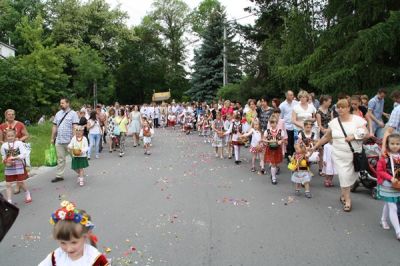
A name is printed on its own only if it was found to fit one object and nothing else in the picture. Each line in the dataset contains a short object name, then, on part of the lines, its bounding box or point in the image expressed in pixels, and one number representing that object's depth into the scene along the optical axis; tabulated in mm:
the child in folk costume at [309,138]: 9298
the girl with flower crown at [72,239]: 3320
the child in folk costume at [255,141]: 12070
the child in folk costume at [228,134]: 14758
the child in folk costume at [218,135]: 15023
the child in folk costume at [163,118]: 34281
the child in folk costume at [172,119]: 34188
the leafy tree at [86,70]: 43688
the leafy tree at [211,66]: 42156
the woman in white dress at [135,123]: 19219
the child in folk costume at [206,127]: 24422
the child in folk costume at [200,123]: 26125
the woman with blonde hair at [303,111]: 10892
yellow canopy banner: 54241
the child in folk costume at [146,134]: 16797
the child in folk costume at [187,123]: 27422
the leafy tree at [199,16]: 69812
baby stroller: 8376
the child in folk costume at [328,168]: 9656
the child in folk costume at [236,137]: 13517
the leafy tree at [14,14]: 56531
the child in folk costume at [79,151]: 10445
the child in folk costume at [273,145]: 10242
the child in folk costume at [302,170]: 8773
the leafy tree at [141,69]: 65438
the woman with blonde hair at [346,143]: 7434
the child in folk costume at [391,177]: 6176
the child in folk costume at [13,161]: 8609
